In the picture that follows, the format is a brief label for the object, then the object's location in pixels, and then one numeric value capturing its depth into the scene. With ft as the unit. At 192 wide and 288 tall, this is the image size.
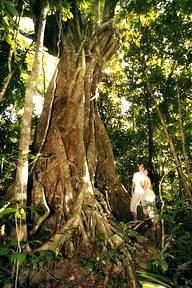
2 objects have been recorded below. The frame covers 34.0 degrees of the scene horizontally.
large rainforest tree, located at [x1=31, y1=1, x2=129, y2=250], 15.39
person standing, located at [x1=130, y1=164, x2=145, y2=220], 19.67
